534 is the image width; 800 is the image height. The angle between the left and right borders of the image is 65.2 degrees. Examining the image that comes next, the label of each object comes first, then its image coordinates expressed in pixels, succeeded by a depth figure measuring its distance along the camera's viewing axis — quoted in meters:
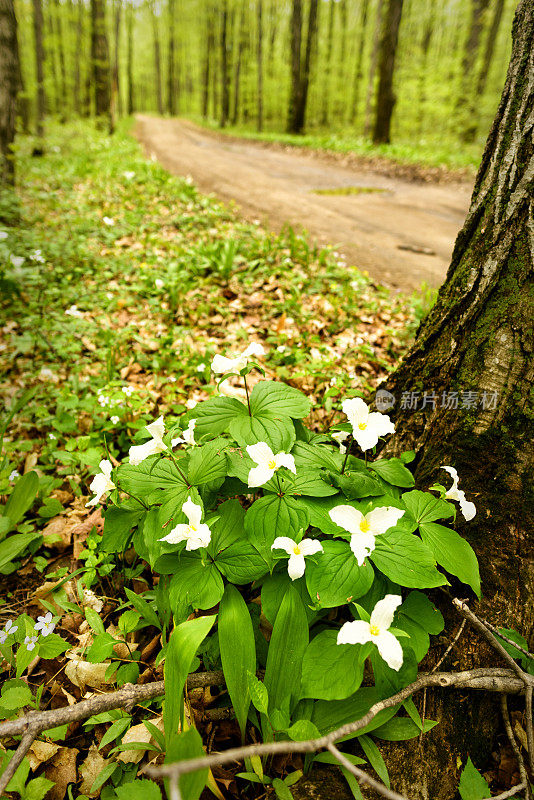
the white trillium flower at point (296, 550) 1.25
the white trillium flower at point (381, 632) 1.08
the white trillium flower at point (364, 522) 1.22
